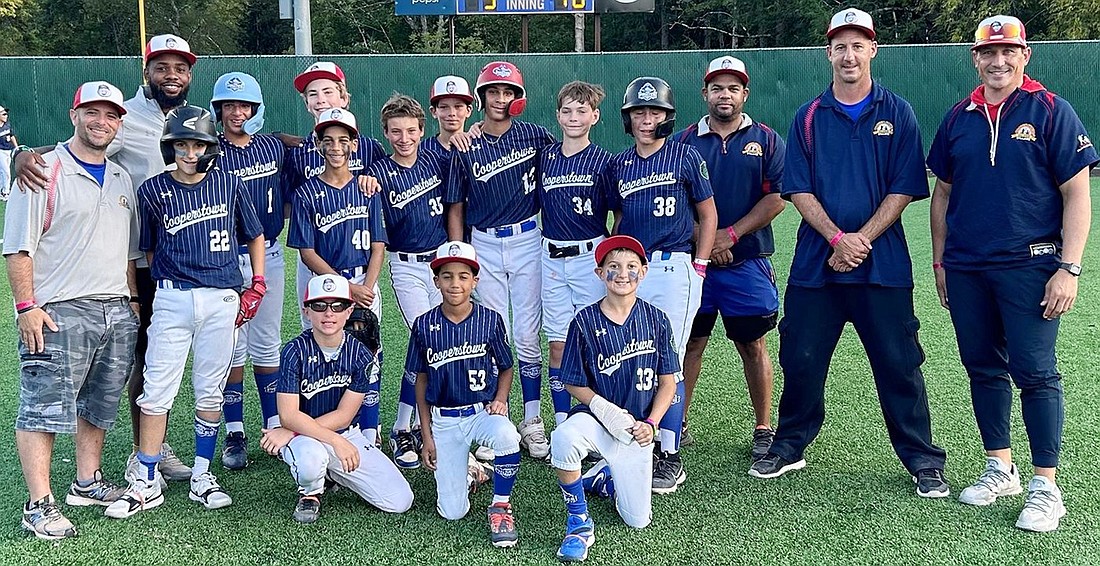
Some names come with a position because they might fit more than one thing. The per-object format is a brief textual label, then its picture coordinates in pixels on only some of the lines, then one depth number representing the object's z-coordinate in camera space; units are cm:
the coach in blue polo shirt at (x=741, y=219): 491
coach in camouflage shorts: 404
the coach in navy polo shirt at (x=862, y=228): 436
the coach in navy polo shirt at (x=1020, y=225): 400
